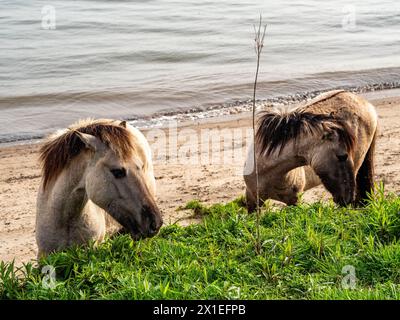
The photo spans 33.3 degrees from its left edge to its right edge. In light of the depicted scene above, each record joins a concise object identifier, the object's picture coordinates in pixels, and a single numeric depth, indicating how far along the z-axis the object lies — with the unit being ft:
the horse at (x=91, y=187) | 17.67
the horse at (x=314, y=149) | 22.43
